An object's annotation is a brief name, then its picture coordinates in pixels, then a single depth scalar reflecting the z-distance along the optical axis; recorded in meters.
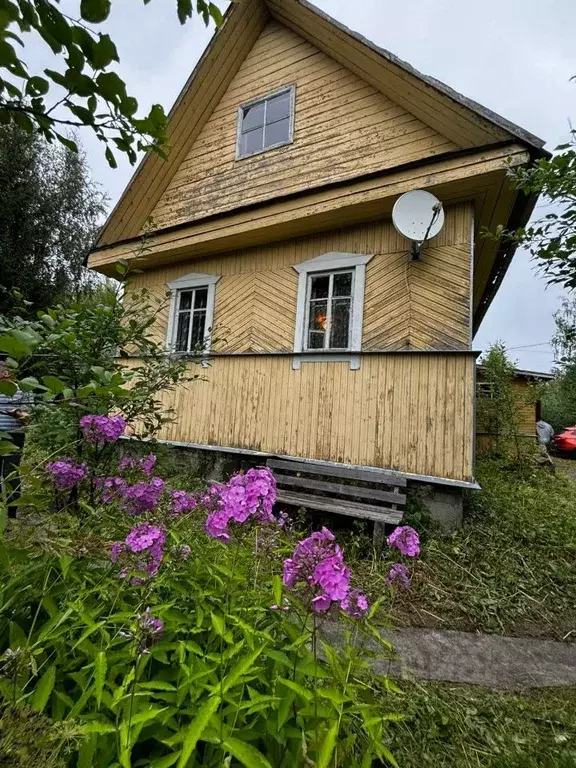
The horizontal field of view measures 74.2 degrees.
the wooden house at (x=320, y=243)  4.64
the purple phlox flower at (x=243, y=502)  1.33
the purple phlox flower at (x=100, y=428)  1.79
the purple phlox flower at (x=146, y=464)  2.02
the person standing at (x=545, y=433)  12.60
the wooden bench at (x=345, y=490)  4.17
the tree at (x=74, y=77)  0.81
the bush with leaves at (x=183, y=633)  0.97
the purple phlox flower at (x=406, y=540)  1.59
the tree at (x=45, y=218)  14.60
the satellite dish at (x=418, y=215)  4.55
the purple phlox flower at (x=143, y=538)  1.28
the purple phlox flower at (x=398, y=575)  1.58
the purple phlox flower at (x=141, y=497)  1.71
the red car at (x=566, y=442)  14.40
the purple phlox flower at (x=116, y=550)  1.36
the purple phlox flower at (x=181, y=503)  1.74
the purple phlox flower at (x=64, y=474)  1.71
